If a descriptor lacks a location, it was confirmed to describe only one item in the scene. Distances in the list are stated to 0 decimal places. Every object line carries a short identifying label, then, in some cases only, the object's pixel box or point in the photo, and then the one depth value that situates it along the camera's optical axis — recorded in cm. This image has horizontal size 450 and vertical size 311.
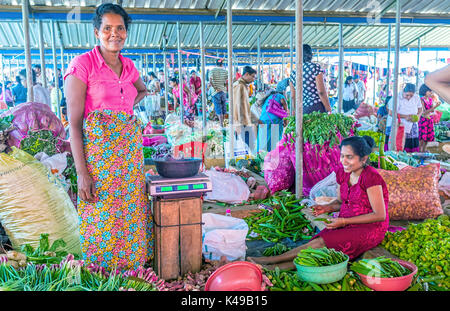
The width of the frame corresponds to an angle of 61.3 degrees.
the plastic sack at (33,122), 351
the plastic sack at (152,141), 675
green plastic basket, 228
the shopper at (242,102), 680
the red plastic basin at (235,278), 205
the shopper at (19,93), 834
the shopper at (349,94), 1195
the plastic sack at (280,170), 444
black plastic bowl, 258
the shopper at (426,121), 759
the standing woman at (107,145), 218
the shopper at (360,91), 1277
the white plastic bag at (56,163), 309
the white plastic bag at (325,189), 366
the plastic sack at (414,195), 341
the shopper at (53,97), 1009
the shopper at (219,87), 845
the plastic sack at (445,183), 409
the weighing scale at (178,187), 250
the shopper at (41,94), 700
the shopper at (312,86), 484
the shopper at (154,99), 1100
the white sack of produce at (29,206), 265
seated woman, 275
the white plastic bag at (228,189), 430
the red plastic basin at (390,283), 220
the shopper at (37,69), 836
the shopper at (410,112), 700
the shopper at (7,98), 1143
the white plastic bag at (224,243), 292
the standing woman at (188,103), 998
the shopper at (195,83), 1014
